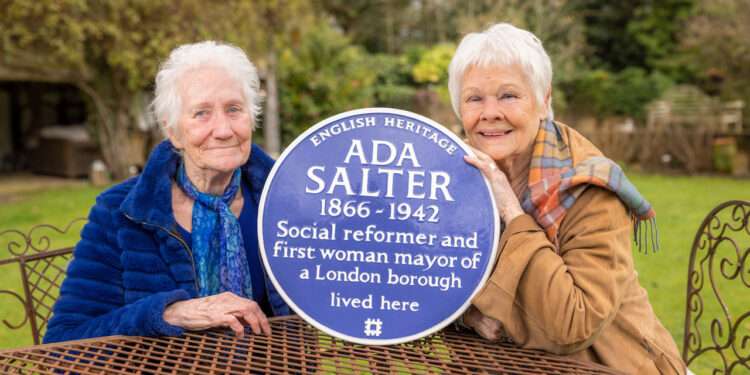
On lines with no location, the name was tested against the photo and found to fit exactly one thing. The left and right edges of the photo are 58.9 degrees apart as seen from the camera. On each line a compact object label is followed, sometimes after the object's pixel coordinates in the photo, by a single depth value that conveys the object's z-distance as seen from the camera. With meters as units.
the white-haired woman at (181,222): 1.96
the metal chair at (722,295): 2.41
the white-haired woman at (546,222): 1.62
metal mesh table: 1.61
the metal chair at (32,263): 2.55
